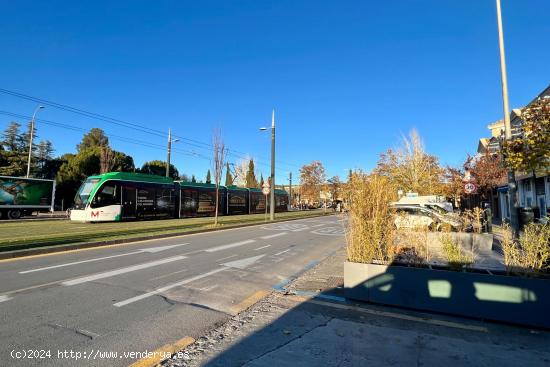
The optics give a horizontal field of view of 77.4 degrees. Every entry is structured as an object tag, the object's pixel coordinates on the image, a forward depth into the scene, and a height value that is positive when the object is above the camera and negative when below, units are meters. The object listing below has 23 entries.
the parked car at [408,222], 6.23 -0.30
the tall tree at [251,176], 72.25 +6.09
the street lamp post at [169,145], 31.68 +5.54
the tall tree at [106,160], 42.03 +5.34
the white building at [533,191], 19.31 +1.10
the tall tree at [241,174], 74.17 +6.66
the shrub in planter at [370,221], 5.66 -0.26
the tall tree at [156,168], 59.25 +6.34
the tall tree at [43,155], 50.81 +8.60
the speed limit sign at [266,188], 25.51 +1.27
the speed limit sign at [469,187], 14.16 +0.83
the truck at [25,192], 26.08 +0.85
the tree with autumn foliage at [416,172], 35.81 +3.68
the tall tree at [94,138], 61.37 +11.70
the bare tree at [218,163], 21.62 +2.67
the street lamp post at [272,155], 27.94 +4.07
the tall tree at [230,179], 75.07 +5.62
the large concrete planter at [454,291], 4.33 -1.18
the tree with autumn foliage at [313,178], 69.38 +5.54
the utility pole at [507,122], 10.38 +2.66
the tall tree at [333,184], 62.97 +4.07
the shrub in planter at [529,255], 4.63 -0.65
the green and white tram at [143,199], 21.67 +0.39
